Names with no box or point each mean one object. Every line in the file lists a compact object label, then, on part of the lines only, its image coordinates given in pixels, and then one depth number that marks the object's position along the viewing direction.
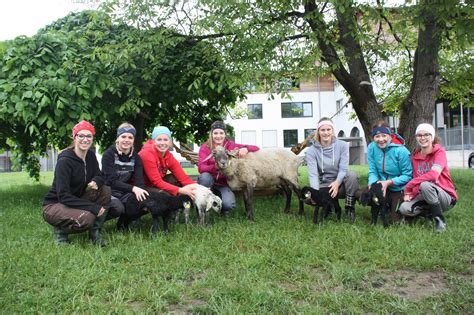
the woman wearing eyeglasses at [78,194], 4.70
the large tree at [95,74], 6.80
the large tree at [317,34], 6.32
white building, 40.00
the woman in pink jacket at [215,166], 6.21
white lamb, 5.45
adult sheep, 6.16
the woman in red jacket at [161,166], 5.57
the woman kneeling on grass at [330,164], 5.94
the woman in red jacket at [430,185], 5.21
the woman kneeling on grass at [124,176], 5.26
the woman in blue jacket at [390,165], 5.58
